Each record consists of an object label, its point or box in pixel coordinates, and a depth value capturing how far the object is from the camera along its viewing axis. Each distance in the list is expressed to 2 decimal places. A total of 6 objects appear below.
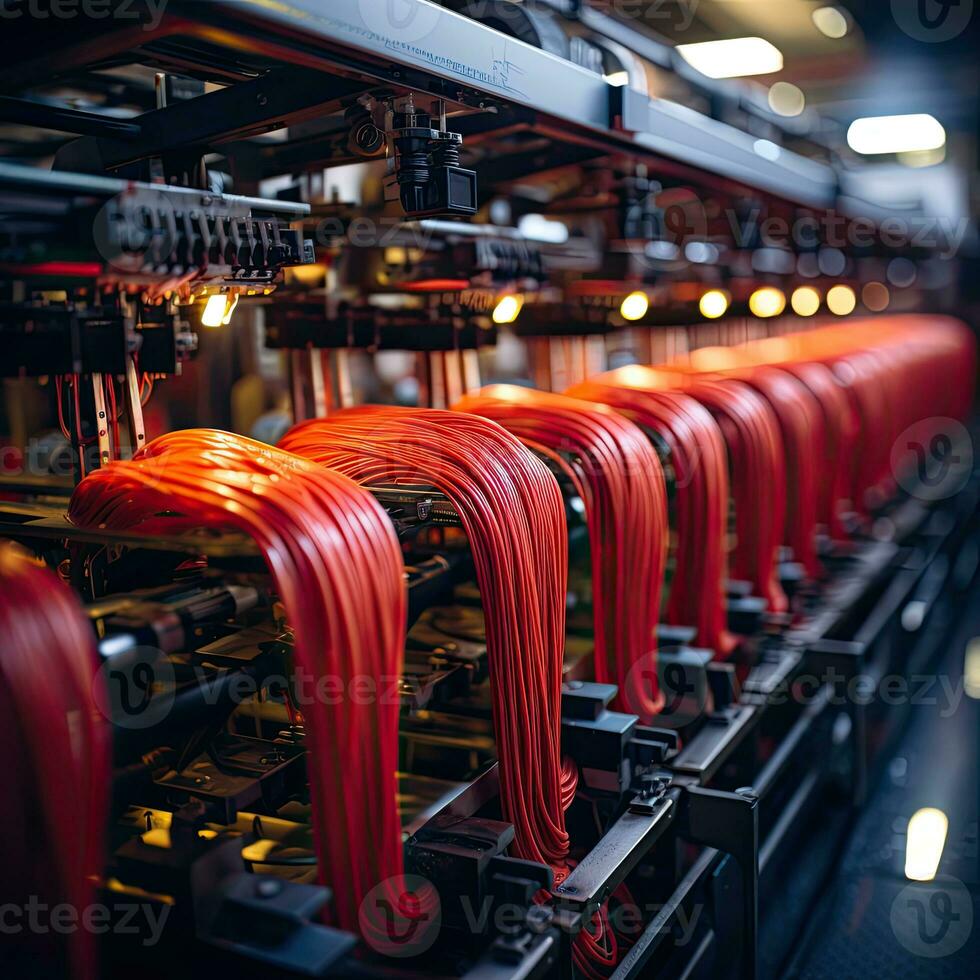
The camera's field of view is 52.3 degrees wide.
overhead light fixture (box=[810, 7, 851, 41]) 3.41
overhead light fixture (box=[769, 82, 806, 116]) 5.67
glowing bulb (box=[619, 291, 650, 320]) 2.81
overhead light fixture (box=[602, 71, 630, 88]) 1.58
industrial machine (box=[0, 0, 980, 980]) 0.95
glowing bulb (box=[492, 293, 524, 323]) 2.21
